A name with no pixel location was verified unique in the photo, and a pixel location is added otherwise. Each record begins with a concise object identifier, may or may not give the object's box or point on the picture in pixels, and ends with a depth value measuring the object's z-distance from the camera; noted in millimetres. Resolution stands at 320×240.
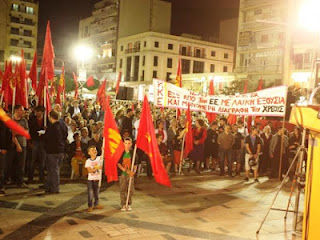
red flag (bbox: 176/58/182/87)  14710
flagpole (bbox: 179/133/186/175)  11995
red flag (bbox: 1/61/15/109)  12820
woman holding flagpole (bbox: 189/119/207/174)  12797
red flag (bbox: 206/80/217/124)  14362
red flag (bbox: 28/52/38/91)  13539
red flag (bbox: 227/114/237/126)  15336
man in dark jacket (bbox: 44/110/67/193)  8906
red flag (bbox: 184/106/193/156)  12219
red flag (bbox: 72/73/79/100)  24916
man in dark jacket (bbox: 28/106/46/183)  9883
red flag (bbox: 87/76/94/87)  27141
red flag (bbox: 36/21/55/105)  11477
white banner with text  10250
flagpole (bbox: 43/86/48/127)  9983
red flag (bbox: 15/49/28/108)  12094
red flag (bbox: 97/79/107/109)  20250
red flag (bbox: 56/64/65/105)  17219
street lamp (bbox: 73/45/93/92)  26584
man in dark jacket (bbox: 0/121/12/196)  8367
